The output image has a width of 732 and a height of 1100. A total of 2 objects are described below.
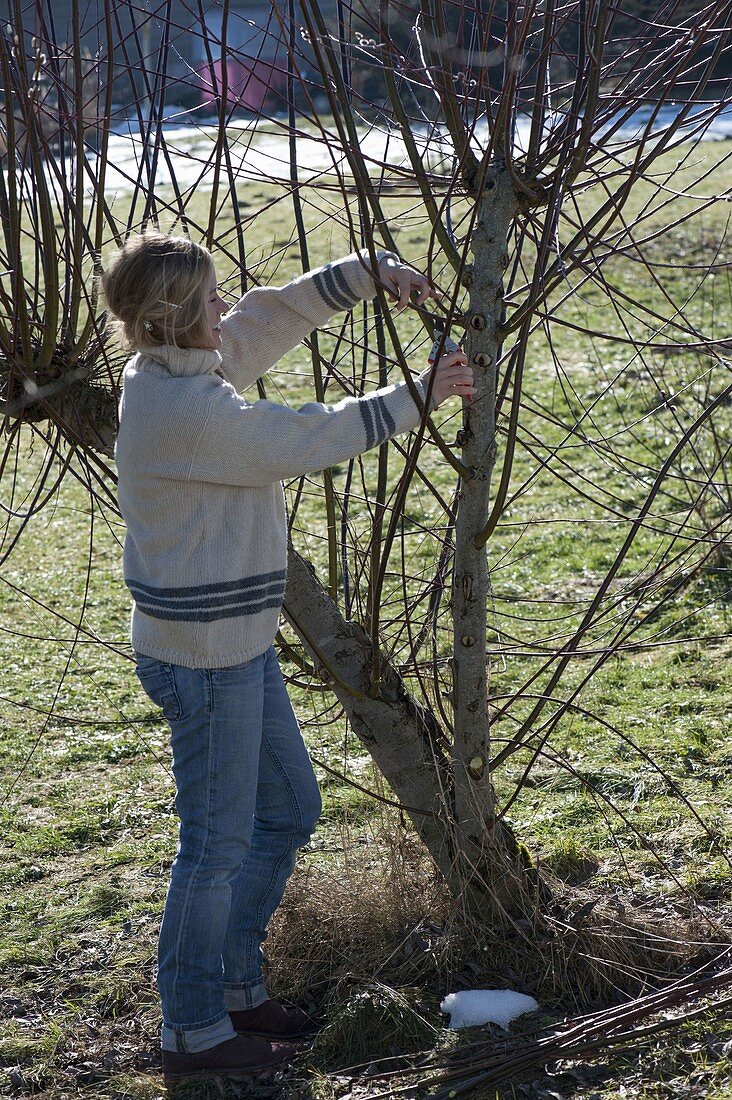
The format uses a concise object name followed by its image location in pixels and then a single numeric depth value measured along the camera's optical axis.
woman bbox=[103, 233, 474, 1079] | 5.67
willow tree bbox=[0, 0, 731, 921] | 5.61
